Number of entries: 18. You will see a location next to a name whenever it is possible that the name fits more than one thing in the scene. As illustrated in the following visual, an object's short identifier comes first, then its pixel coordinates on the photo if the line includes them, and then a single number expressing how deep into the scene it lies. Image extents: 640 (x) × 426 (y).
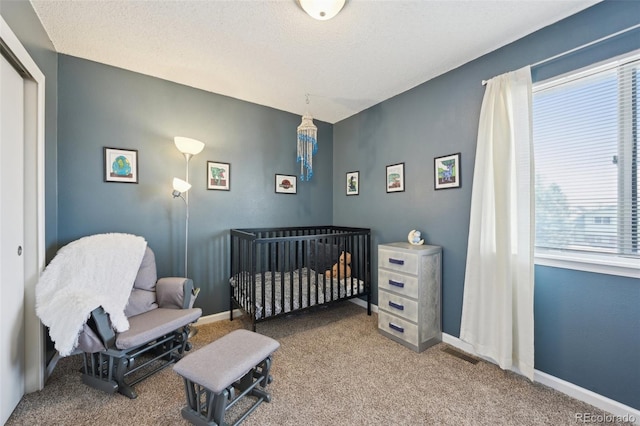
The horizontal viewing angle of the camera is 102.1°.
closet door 1.46
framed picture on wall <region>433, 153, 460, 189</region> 2.41
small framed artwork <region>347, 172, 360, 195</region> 3.58
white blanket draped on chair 1.61
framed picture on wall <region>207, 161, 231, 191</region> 2.91
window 1.57
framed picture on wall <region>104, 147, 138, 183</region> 2.41
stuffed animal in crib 2.96
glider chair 1.68
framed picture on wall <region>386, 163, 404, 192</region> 2.96
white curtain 1.87
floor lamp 2.46
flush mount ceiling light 1.59
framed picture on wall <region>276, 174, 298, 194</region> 3.44
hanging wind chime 3.05
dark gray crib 2.45
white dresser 2.33
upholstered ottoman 1.38
